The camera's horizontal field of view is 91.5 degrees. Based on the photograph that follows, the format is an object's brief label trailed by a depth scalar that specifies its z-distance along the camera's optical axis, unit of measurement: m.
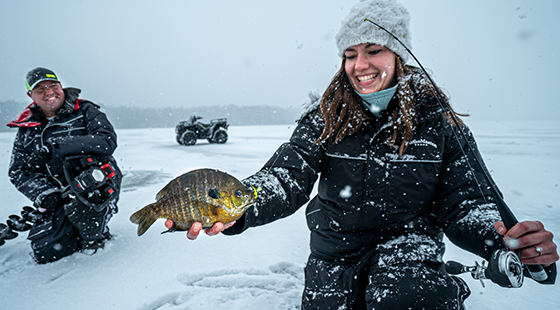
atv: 13.67
